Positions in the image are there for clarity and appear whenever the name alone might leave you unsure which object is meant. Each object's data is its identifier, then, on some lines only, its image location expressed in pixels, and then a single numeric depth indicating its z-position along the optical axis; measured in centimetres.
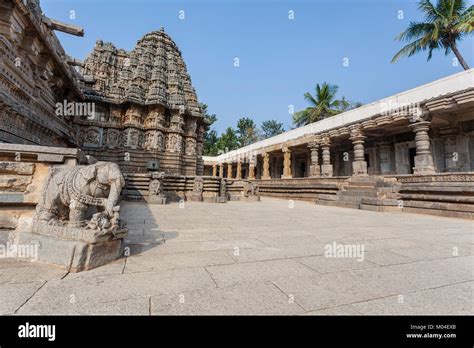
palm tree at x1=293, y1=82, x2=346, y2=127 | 3038
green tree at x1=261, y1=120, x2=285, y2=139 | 5357
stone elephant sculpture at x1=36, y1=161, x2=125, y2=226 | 262
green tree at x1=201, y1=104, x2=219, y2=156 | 4612
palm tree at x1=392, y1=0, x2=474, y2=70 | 1587
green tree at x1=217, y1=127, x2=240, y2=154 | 4509
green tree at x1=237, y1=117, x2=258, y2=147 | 4975
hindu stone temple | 873
